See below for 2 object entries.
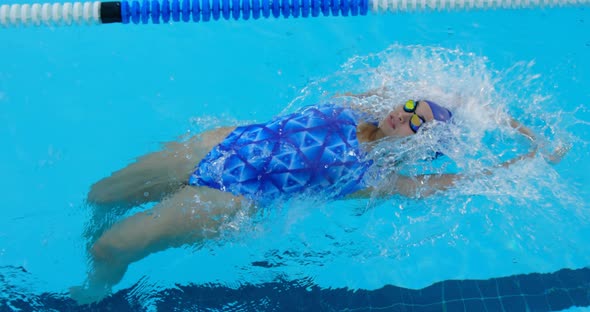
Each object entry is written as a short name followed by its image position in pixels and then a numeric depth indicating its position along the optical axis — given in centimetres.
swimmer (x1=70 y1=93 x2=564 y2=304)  244
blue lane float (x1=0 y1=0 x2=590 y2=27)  289
